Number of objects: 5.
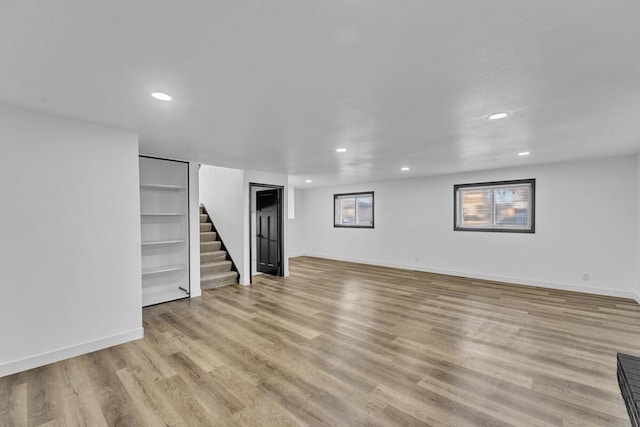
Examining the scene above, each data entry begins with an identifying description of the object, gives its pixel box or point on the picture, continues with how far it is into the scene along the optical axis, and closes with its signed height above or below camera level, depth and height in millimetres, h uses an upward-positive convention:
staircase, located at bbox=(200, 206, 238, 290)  5327 -1062
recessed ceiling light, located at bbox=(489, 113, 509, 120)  2547 +865
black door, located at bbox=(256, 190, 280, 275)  6336 -515
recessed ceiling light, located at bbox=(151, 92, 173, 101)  2125 +884
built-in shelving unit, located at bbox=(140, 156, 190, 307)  4473 -296
